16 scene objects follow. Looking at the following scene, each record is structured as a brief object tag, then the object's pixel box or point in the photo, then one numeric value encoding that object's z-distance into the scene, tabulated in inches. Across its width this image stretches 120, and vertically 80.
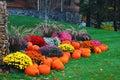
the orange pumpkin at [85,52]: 525.7
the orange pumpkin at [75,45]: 557.5
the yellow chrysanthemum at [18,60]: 393.4
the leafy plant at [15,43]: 477.1
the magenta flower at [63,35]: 597.1
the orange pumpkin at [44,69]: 400.2
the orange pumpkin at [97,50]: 563.2
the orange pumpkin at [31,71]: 390.6
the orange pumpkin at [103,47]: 589.6
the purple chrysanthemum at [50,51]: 470.3
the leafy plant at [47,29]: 616.7
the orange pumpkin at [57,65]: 424.2
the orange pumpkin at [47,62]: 425.1
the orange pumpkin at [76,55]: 506.9
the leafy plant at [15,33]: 487.8
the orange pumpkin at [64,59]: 463.4
